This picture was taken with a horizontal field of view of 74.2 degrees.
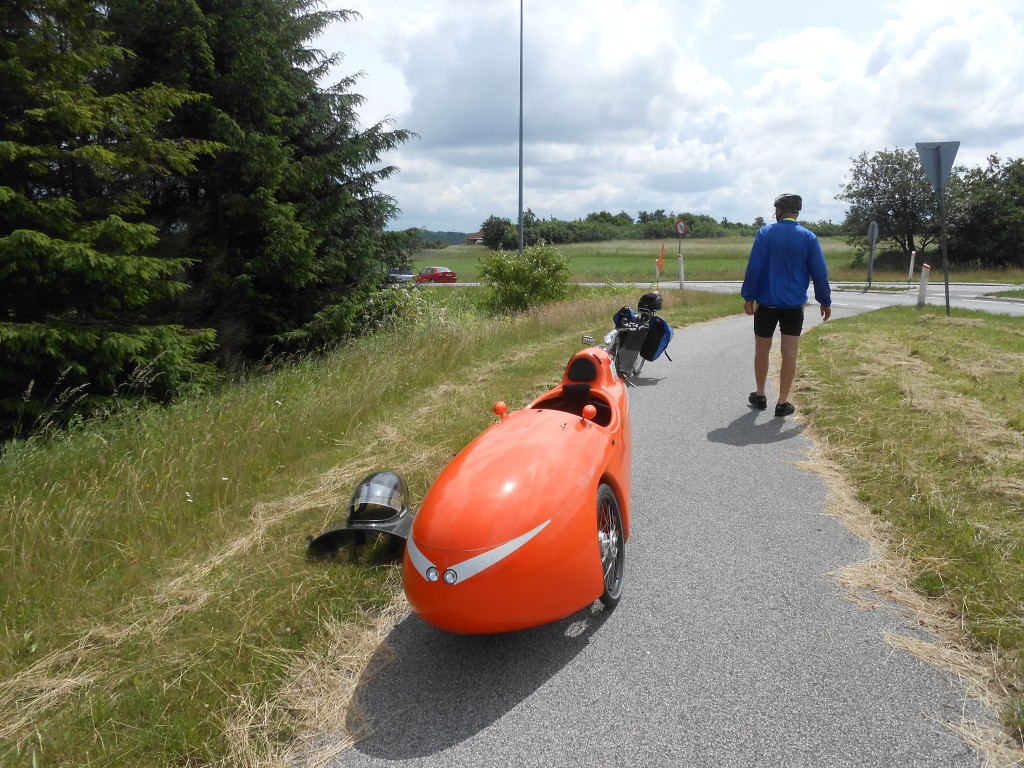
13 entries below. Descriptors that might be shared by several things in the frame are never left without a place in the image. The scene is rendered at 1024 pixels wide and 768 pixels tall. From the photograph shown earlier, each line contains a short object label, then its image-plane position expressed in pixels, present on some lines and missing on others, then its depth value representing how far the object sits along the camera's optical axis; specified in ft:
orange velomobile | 8.66
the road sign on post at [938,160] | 39.24
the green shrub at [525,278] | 59.36
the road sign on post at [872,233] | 84.49
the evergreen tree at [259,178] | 34.81
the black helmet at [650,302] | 28.66
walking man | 21.11
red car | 147.74
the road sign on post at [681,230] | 70.44
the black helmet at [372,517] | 12.27
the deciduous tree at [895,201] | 130.93
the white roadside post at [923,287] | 54.60
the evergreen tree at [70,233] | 23.44
